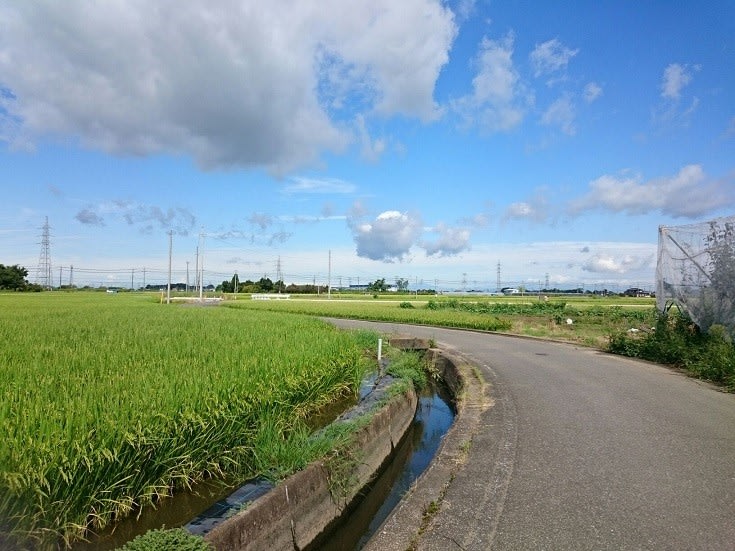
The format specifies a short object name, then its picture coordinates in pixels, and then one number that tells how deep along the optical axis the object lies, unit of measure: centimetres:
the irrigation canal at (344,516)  327
